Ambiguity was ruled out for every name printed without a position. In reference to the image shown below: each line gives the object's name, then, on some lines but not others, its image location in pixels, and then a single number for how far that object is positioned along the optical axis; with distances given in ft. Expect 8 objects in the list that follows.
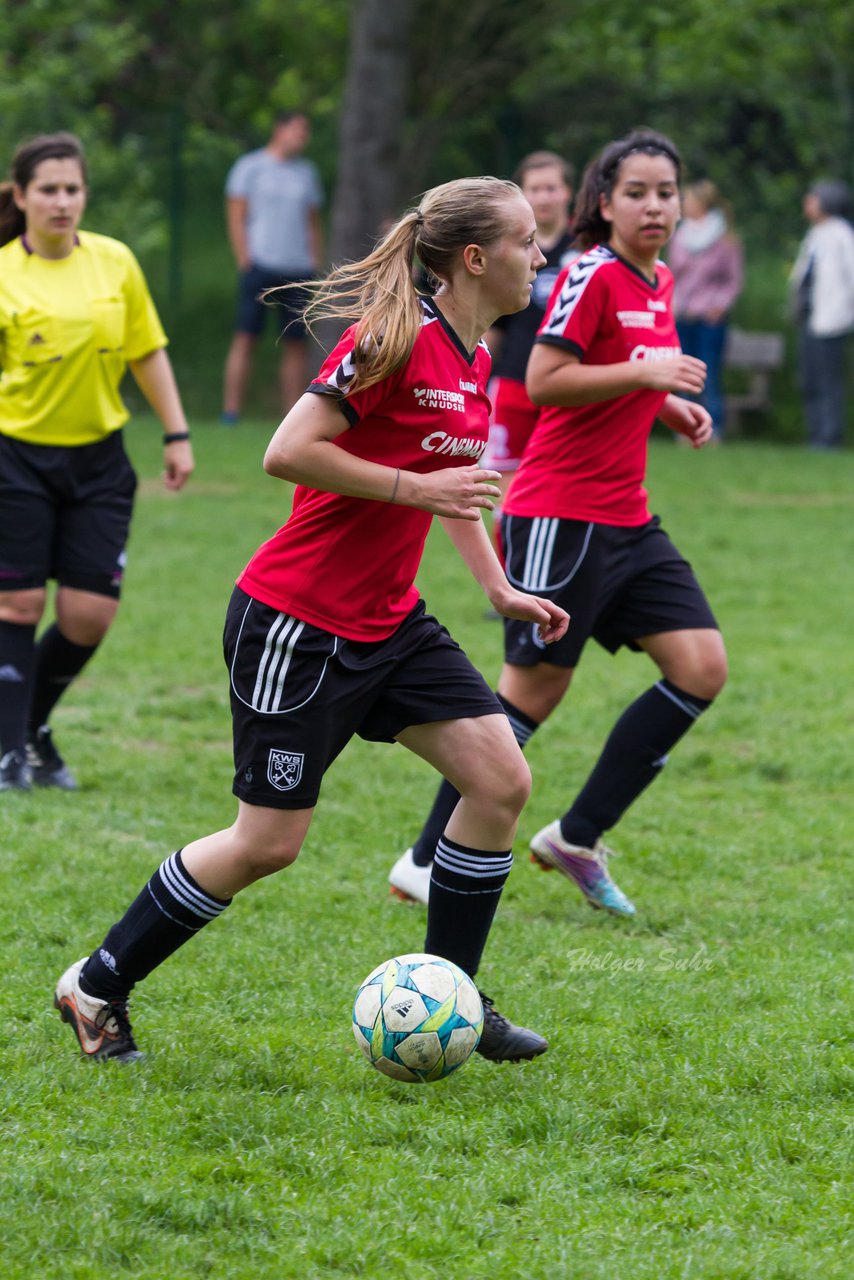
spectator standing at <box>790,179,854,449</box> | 109.29
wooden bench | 120.16
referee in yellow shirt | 39.42
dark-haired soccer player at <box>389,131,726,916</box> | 32.94
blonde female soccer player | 23.61
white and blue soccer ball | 23.99
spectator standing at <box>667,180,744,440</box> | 111.65
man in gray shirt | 106.22
